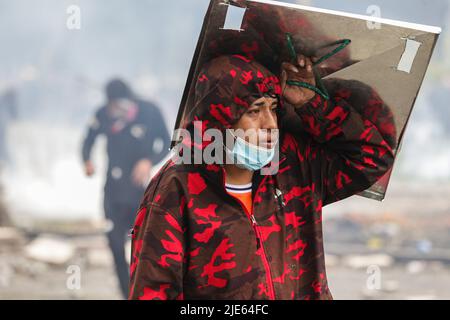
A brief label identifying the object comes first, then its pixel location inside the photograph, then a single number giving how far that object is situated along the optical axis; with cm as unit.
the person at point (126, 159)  1214
